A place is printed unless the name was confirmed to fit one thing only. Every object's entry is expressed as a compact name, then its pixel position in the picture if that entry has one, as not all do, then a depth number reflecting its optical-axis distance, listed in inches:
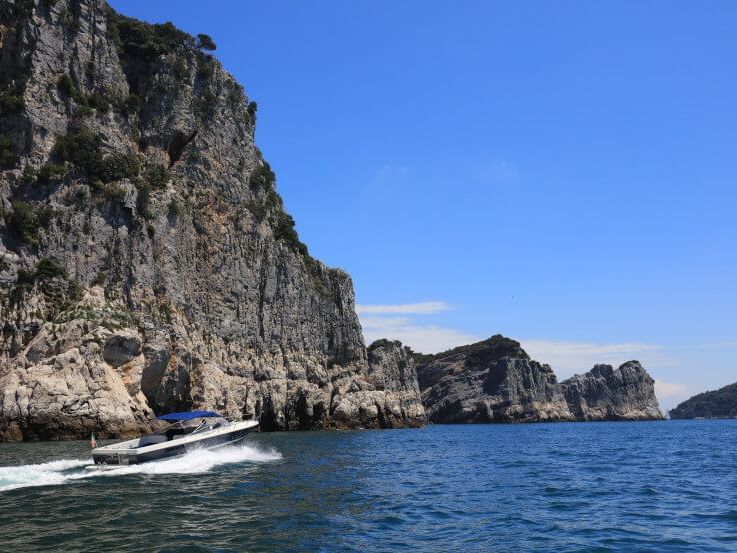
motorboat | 948.8
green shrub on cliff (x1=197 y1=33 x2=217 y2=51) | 2807.6
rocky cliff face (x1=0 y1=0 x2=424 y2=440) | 1710.1
